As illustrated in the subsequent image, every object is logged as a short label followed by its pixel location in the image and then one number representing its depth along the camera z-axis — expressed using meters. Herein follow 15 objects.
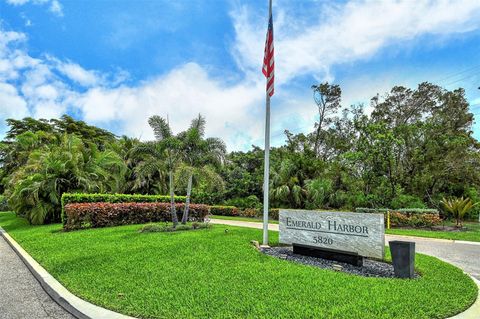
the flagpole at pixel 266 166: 8.88
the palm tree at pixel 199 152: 12.67
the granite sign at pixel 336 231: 6.45
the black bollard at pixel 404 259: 5.68
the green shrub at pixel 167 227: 11.63
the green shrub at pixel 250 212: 25.70
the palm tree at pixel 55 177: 16.02
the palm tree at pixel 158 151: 12.48
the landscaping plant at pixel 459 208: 16.50
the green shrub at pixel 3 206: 36.00
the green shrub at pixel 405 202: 19.73
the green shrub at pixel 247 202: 28.09
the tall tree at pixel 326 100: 36.00
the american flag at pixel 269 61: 9.12
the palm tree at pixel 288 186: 23.98
